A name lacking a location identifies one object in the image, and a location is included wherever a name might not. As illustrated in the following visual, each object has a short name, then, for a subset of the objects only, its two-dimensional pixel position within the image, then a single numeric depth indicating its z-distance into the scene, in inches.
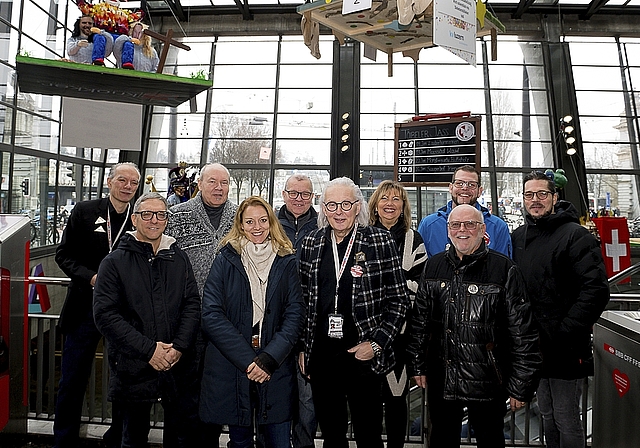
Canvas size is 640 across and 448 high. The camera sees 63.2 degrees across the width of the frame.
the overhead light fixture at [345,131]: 366.6
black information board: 213.2
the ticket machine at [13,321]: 81.7
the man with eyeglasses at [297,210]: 119.0
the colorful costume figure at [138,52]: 114.6
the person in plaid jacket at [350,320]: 92.4
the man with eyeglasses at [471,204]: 113.6
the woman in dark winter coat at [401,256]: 100.1
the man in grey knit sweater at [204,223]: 104.7
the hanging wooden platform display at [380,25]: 109.6
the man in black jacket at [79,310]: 110.7
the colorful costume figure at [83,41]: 110.0
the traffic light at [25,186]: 294.6
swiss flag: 302.7
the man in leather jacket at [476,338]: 86.8
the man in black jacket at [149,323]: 91.2
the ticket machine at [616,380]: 69.9
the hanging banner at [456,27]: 99.6
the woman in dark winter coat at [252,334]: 89.2
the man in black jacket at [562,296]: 96.8
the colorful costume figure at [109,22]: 111.7
